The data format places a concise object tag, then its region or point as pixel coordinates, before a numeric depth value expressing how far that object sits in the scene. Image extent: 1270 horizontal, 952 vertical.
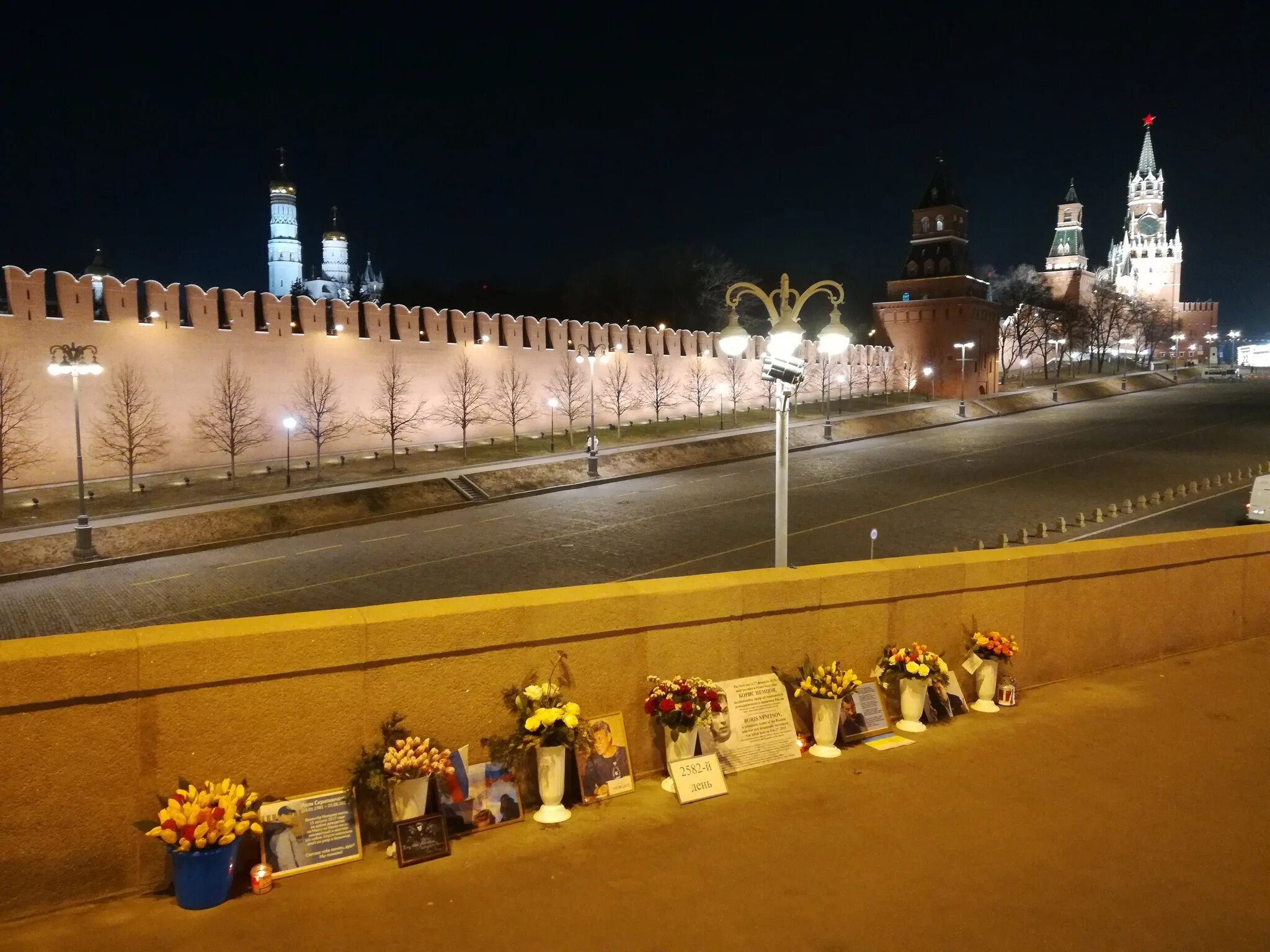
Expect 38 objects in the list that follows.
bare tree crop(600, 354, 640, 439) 39.25
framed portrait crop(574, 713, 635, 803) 4.63
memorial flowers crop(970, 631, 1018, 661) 5.90
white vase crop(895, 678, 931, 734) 5.57
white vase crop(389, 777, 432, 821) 4.12
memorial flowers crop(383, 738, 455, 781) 4.12
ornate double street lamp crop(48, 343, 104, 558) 18.44
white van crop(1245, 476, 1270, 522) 18.81
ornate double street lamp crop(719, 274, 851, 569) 7.72
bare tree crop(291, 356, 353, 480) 29.83
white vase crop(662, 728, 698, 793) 4.78
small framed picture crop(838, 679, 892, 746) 5.41
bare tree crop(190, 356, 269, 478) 27.53
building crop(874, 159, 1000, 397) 56.62
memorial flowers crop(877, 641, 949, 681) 5.52
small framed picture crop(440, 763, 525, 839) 4.27
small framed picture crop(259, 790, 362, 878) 3.91
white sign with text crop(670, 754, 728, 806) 4.65
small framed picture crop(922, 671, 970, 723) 5.72
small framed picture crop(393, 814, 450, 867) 4.00
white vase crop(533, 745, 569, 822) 4.46
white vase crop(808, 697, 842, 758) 5.24
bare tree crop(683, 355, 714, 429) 42.78
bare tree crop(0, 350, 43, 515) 23.44
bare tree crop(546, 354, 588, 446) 37.34
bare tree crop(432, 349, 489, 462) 33.97
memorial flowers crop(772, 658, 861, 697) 5.25
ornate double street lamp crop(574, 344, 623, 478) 28.45
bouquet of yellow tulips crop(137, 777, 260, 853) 3.61
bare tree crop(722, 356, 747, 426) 44.69
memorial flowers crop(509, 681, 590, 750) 4.46
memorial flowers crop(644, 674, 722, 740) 4.77
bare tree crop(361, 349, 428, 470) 31.98
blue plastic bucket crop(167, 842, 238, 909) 3.63
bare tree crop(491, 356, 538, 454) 35.41
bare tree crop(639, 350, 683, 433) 40.91
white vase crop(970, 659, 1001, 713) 5.98
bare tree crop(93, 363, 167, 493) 25.48
